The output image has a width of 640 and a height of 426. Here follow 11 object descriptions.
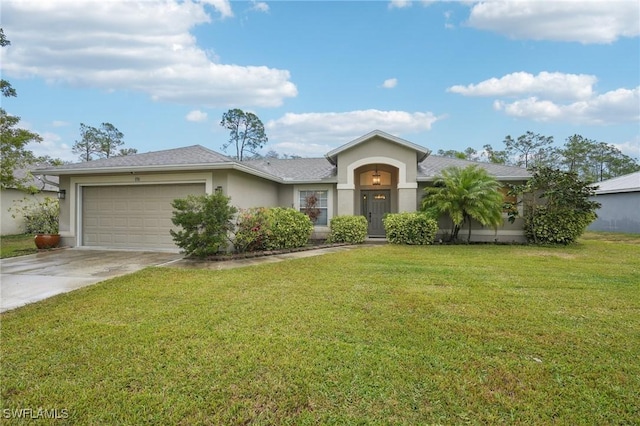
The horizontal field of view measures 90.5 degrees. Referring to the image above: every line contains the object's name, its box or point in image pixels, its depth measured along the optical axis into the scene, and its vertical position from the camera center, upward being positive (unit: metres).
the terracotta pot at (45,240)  10.73 -0.87
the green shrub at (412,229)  12.12 -0.56
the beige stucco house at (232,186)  10.55 +1.08
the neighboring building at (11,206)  15.41 +0.39
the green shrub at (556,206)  11.86 +0.31
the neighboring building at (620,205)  18.20 +0.53
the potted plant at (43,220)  10.79 -0.25
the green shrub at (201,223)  8.59 -0.23
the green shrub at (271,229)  9.62 -0.47
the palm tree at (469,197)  11.65 +0.64
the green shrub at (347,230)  12.43 -0.61
